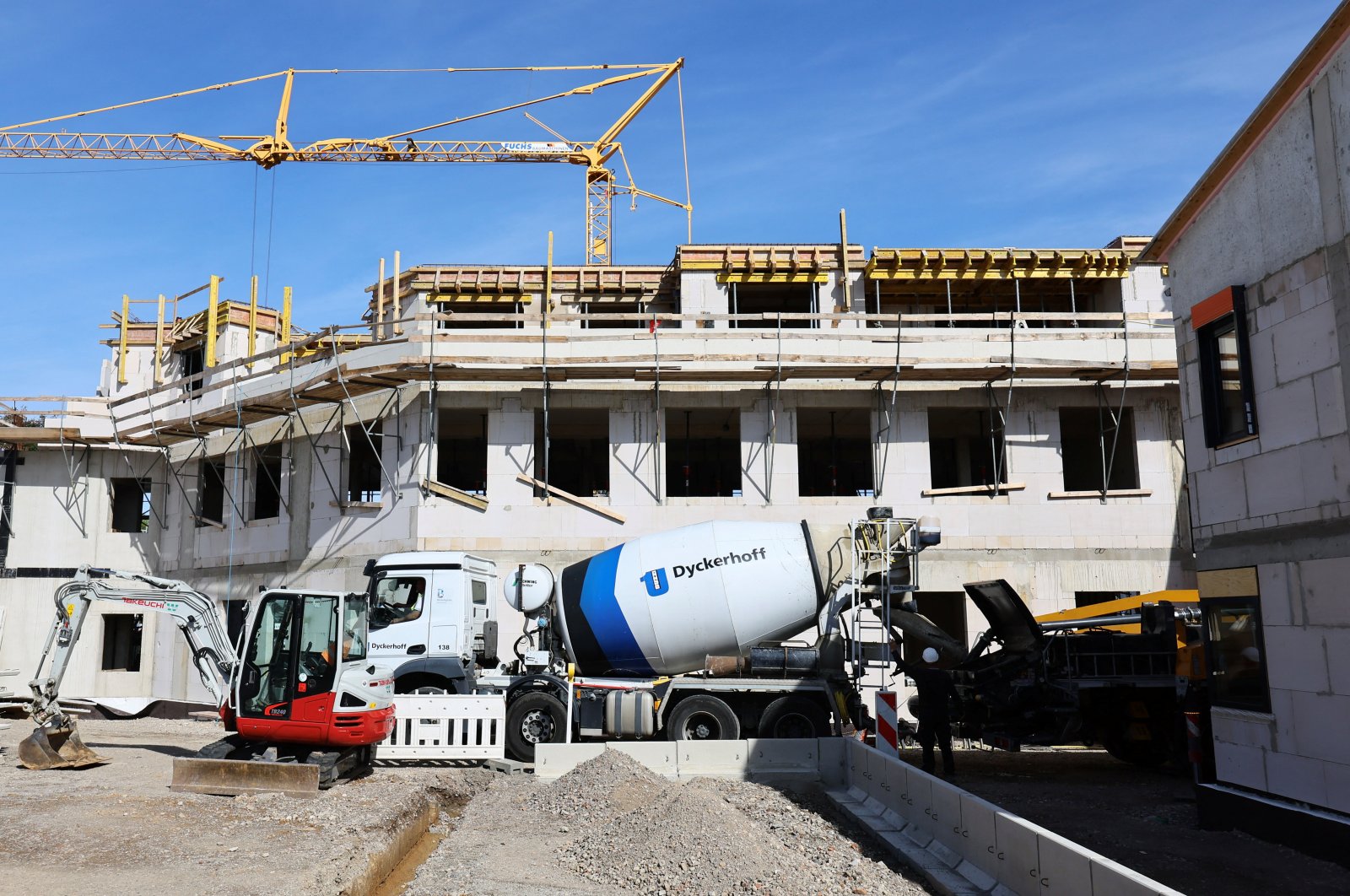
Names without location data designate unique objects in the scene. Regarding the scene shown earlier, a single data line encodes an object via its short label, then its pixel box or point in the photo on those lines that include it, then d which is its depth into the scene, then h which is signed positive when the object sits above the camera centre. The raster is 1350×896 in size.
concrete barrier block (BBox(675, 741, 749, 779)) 14.25 -2.26
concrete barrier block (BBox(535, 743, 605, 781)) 14.66 -2.29
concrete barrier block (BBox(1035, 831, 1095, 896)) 6.64 -1.83
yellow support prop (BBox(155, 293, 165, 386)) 29.48 +7.38
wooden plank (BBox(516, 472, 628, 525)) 22.48 +1.98
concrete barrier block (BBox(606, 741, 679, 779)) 14.26 -2.22
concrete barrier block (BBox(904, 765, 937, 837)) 9.82 -2.02
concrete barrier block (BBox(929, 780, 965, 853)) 9.05 -2.00
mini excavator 12.92 -1.37
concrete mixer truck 15.32 -0.68
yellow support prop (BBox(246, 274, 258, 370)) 27.66 +7.54
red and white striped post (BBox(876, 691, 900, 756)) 13.06 -1.66
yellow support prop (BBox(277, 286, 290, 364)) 28.86 +7.72
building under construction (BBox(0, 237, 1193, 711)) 22.44 +4.12
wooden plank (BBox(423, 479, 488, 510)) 22.50 +2.15
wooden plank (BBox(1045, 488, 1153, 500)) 22.44 +1.95
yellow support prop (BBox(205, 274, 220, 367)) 28.48 +7.60
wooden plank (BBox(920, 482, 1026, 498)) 22.62 +2.10
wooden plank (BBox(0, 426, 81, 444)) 29.39 +4.67
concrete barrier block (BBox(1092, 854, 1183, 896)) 5.77 -1.69
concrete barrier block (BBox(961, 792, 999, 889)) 8.24 -1.99
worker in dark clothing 13.59 -1.57
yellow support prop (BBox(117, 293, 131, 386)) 31.45 +7.73
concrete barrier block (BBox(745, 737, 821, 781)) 13.84 -2.21
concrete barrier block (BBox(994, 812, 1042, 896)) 7.42 -1.95
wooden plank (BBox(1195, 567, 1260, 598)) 10.16 +0.01
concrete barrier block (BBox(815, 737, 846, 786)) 13.67 -2.22
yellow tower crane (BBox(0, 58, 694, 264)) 45.03 +19.64
